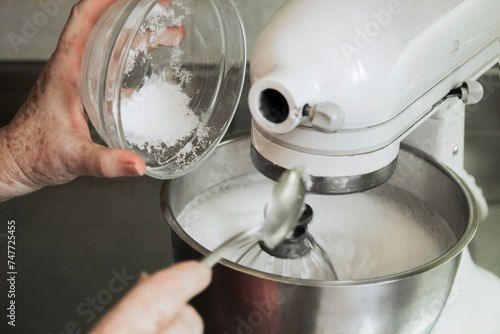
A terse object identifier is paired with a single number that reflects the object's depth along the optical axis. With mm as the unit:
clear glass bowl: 472
